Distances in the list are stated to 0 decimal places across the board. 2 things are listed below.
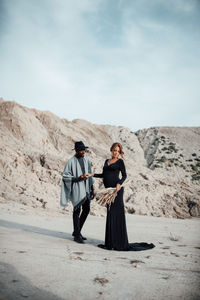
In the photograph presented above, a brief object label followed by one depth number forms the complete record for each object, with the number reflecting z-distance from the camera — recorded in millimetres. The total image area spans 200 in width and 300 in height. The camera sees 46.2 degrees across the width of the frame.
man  4438
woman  3879
